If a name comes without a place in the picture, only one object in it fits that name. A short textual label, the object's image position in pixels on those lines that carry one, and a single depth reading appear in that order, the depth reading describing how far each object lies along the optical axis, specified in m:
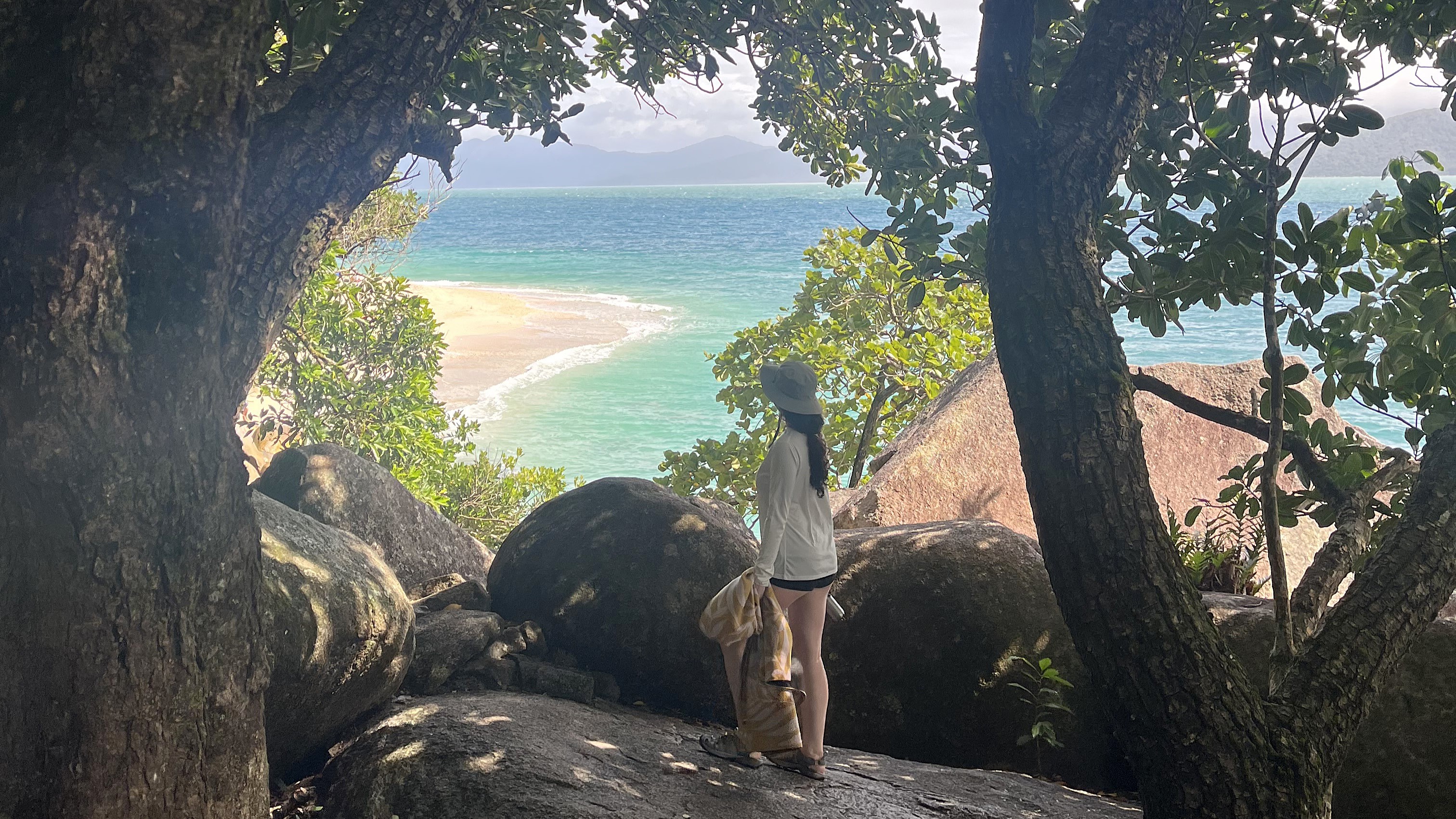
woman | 4.89
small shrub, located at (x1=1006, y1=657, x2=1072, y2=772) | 5.68
